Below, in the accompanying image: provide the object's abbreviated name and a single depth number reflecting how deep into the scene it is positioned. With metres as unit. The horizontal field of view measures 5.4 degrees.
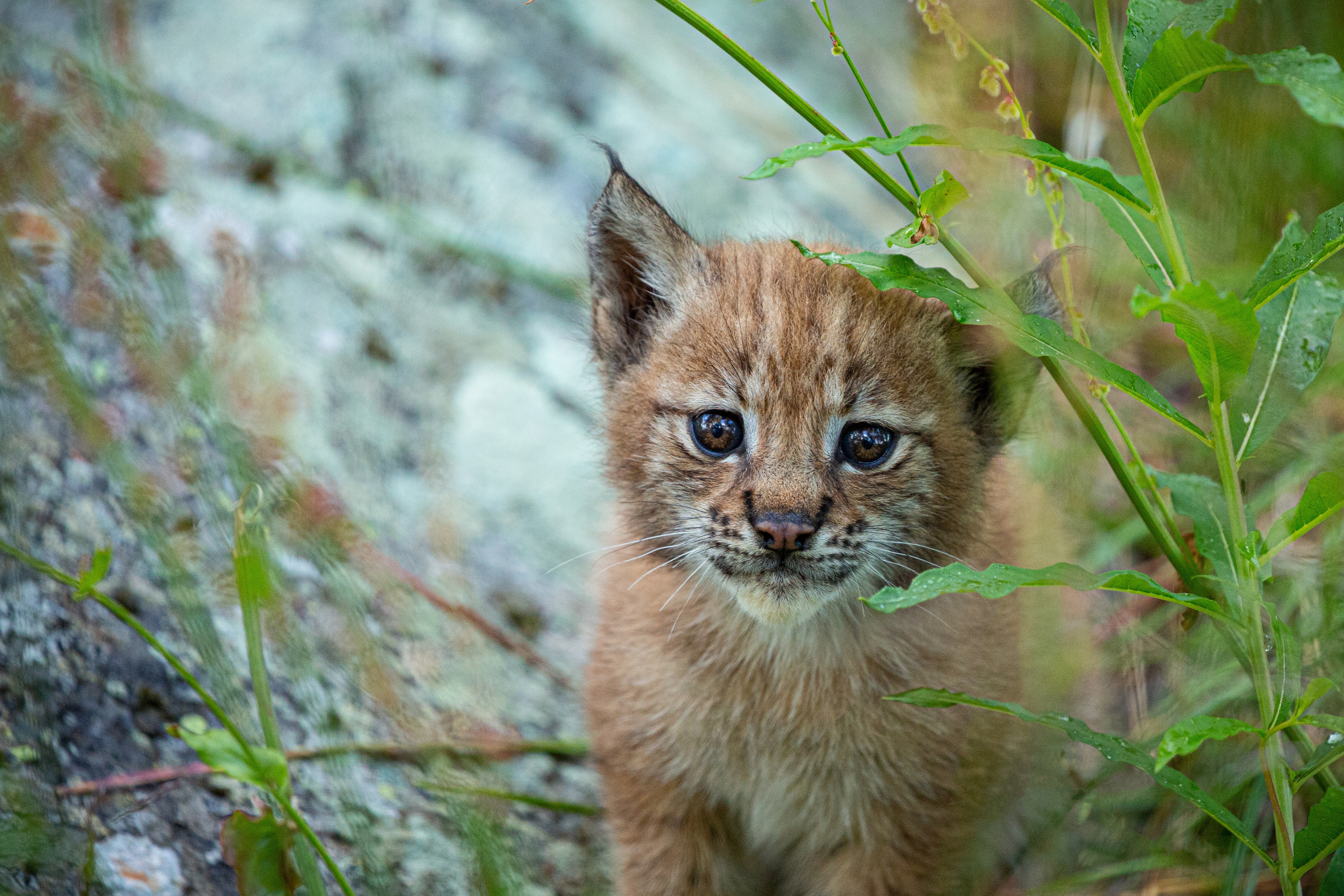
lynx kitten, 4.00
